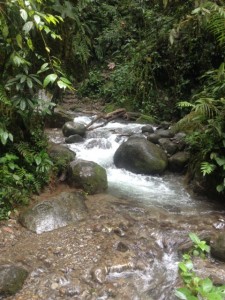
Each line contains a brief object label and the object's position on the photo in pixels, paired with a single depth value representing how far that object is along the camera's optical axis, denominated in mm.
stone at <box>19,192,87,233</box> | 3345
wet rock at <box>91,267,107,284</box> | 2714
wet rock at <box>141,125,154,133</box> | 6213
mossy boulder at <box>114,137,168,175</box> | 5066
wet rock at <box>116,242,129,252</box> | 3096
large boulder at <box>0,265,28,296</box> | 2453
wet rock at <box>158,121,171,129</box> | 6426
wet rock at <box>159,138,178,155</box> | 5385
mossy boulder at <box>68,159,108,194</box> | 4182
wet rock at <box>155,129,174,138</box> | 5780
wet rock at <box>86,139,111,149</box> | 5839
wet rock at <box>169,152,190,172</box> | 5100
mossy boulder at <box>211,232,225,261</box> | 3020
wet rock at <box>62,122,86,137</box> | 6044
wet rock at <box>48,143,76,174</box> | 4300
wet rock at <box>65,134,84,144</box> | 5858
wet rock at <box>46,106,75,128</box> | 6677
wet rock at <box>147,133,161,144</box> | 5682
